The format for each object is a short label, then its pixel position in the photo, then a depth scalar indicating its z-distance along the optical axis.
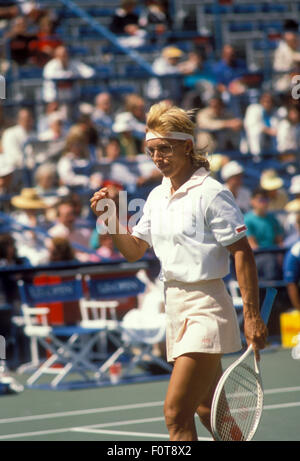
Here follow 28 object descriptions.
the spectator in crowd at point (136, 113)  14.83
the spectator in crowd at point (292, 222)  12.81
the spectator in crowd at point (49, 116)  14.34
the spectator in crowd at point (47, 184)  13.07
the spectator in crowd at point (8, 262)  11.24
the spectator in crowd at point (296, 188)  13.46
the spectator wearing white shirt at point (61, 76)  15.14
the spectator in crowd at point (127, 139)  14.38
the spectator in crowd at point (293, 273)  10.91
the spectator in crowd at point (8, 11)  16.73
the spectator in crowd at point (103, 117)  14.86
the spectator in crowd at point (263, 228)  12.50
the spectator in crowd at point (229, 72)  16.97
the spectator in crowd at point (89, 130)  14.15
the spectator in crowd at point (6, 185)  13.02
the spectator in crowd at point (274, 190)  14.37
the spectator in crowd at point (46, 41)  16.14
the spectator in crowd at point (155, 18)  18.38
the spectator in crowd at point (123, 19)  18.09
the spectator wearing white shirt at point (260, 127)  15.74
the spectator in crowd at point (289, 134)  15.91
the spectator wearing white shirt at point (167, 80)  16.12
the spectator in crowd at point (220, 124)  15.40
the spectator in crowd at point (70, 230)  12.01
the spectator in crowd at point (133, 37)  17.94
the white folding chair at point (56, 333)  10.07
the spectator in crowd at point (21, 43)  16.05
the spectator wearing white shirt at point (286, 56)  18.03
